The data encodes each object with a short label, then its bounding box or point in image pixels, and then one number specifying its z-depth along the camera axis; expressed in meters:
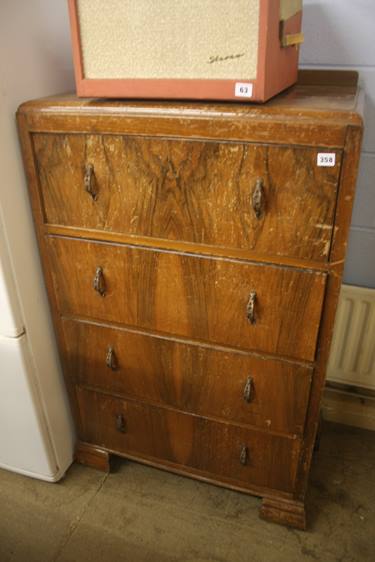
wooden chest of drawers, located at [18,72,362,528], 0.88
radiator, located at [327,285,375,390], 1.41
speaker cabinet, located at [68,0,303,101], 0.83
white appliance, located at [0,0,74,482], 1.03
